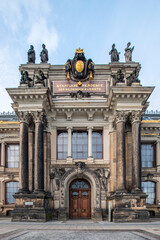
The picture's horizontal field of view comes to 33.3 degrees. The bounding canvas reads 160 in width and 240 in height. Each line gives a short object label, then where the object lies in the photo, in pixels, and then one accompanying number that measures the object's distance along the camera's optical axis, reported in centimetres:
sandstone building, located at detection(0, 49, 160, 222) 2247
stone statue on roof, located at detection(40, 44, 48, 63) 2772
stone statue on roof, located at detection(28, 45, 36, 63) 2762
